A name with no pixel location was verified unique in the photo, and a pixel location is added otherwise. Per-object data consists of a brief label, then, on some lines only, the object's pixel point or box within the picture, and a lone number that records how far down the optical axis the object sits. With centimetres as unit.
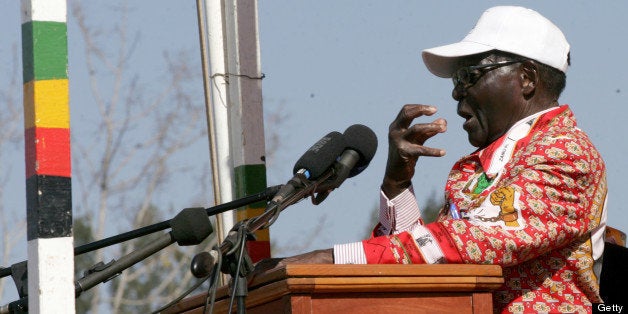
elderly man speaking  701
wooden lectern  621
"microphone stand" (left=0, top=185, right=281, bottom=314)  618
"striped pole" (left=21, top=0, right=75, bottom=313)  600
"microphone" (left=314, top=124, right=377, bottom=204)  673
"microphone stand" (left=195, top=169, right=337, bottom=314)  602
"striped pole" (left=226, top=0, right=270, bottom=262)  951
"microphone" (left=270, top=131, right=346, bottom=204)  645
